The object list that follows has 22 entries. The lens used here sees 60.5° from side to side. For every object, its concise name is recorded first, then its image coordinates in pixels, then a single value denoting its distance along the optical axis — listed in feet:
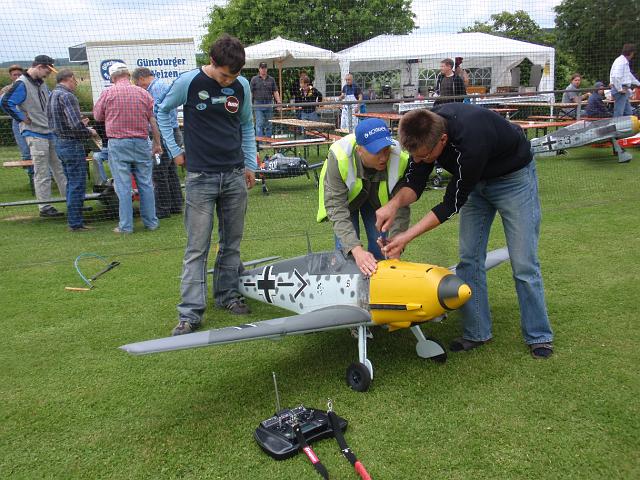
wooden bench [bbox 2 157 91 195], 32.27
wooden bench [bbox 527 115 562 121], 46.87
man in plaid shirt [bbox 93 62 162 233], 23.75
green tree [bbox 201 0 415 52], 58.39
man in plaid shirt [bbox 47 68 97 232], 25.54
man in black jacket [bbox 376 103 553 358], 10.46
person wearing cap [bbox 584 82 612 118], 41.52
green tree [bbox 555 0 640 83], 50.80
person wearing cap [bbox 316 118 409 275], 11.35
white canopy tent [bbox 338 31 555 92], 60.18
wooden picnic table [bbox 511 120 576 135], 37.78
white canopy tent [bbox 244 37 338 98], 55.52
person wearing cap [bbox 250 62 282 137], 44.14
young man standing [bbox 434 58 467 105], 36.35
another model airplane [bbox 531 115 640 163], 32.81
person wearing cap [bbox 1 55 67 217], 28.02
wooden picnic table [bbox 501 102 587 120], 43.04
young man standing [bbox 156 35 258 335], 13.84
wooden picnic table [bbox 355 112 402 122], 39.05
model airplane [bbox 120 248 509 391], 10.76
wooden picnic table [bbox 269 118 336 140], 36.45
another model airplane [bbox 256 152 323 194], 33.09
